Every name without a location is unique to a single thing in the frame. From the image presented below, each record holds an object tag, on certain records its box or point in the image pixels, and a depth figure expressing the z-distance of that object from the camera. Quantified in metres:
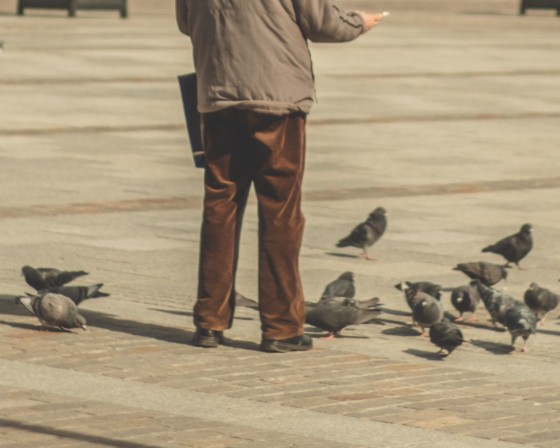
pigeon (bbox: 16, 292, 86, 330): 17.14
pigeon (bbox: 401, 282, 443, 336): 17.61
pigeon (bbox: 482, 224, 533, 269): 22.12
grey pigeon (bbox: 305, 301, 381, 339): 17.36
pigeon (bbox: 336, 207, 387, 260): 22.64
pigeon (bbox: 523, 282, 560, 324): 18.59
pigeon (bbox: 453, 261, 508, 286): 20.20
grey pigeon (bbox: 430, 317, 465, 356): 16.45
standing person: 16.36
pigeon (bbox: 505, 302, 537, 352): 16.94
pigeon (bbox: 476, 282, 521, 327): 17.84
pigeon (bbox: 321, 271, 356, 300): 18.37
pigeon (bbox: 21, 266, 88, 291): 18.66
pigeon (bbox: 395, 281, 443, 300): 18.55
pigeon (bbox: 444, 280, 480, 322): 18.66
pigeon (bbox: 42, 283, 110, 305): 17.86
